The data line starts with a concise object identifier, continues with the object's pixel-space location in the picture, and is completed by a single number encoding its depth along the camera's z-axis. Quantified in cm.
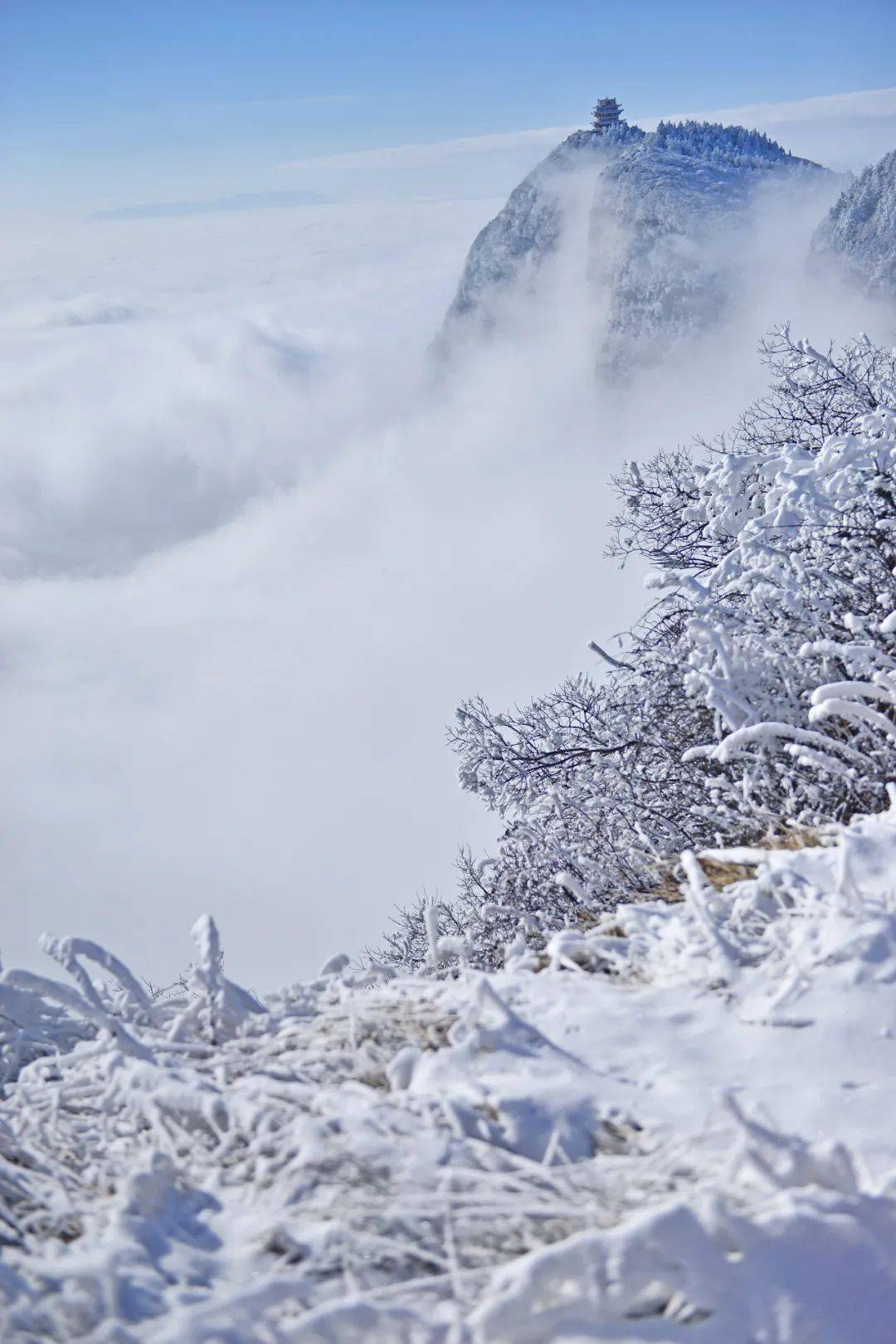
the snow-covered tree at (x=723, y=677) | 480
